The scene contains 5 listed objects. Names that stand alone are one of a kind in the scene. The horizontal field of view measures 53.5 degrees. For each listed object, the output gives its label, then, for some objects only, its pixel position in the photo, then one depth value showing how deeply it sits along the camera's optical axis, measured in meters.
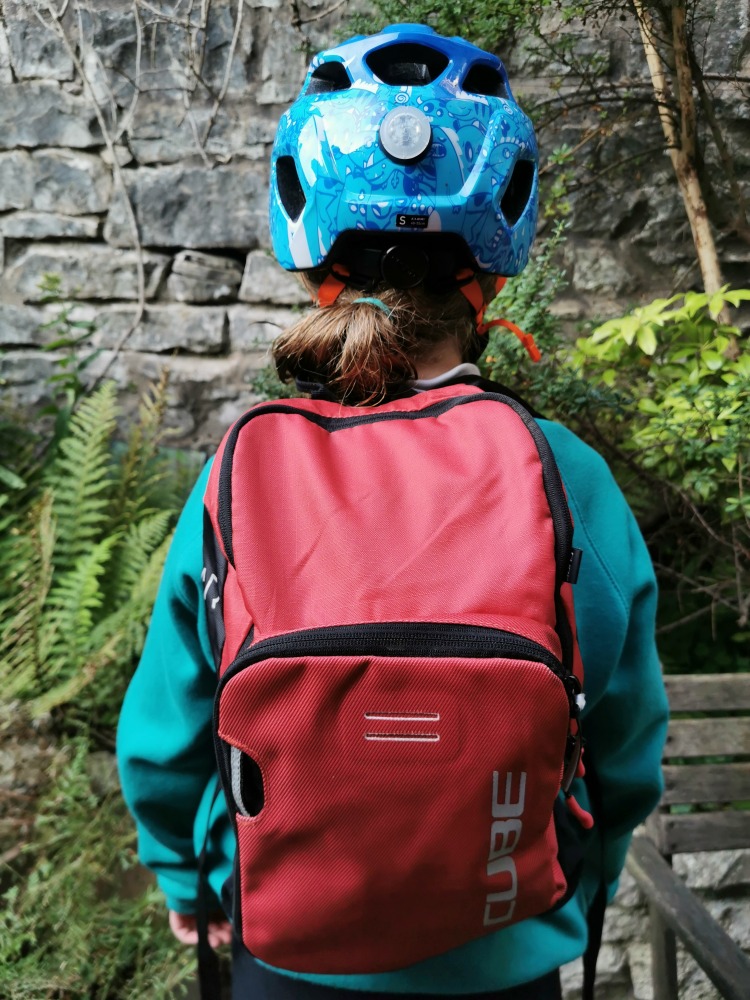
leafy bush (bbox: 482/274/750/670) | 2.11
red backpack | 0.73
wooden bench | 1.97
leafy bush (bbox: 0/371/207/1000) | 1.96
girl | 0.99
